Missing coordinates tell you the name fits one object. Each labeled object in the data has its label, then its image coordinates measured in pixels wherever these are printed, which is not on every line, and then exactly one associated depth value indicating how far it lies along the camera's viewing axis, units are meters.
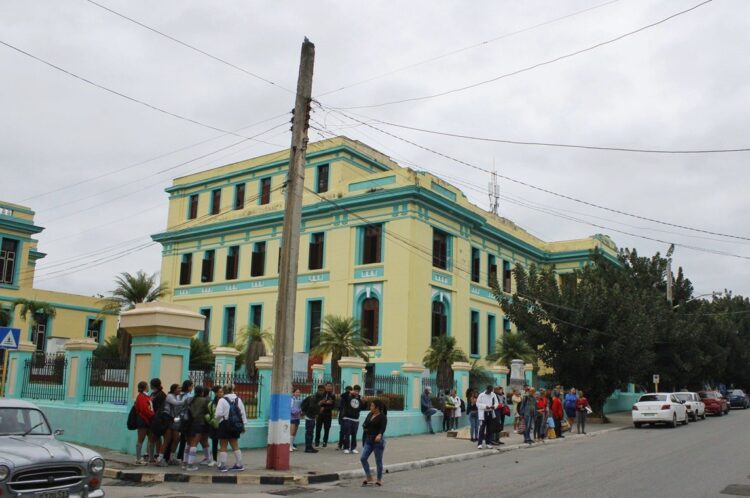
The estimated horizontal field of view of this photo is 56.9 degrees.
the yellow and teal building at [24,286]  41.94
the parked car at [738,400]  52.84
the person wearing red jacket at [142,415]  13.32
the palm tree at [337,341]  28.48
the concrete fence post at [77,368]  16.83
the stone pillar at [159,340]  14.85
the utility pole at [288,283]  13.74
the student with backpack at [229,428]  13.17
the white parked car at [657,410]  28.02
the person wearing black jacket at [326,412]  17.41
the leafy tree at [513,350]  34.41
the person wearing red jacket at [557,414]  23.63
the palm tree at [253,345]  30.62
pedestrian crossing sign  15.92
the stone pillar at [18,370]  19.33
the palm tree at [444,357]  30.47
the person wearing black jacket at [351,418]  16.81
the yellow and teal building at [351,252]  33.03
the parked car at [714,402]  40.06
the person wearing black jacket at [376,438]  12.22
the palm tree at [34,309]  39.91
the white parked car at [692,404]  32.88
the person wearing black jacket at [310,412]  16.97
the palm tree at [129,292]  34.47
